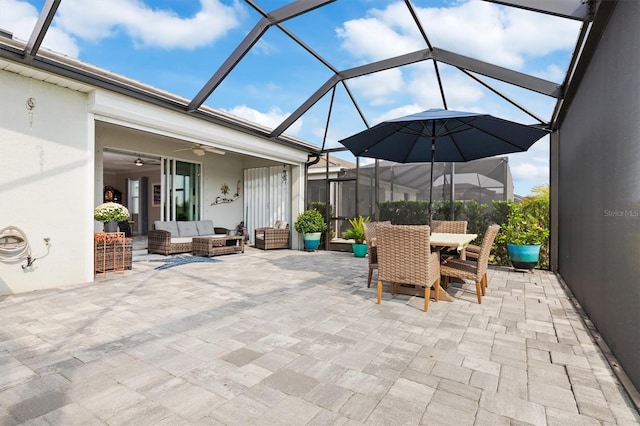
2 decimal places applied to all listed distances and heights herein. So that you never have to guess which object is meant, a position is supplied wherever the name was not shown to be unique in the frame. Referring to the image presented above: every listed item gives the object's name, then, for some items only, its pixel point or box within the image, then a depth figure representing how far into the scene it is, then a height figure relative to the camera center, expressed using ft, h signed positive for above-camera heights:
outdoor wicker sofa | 24.13 -1.73
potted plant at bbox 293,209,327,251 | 27.58 -1.14
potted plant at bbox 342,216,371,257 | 24.53 -1.77
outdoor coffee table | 23.85 -2.39
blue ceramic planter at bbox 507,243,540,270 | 17.99 -2.24
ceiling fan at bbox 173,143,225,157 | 24.23 +4.89
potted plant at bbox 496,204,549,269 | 18.02 -1.37
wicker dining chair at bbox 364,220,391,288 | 14.63 -1.47
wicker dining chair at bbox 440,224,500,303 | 11.78 -2.03
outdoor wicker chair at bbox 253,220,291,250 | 28.37 -2.09
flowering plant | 17.13 -0.01
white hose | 12.75 -1.24
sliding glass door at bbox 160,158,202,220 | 28.35 +2.01
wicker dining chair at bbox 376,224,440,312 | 11.12 -1.53
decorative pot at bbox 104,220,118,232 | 20.04 -0.87
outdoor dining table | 11.53 -1.01
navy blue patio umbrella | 12.94 +3.49
